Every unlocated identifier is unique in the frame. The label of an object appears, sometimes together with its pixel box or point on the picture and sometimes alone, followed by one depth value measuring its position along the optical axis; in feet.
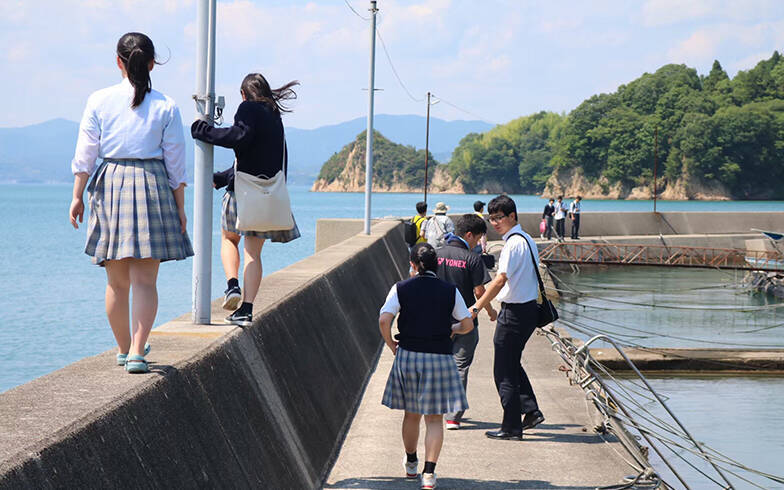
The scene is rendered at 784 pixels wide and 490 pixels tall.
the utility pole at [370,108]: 80.74
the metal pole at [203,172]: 19.43
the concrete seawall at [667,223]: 136.77
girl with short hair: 19.54
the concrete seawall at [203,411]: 10.80
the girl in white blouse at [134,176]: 14.88
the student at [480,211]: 42.89
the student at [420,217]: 48.44
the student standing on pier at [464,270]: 25.75
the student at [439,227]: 45.68
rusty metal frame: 113.80
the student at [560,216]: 122.31
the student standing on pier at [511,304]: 23.84
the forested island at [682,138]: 456.45
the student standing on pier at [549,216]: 124.47
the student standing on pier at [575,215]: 126.21
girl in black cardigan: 19.34
